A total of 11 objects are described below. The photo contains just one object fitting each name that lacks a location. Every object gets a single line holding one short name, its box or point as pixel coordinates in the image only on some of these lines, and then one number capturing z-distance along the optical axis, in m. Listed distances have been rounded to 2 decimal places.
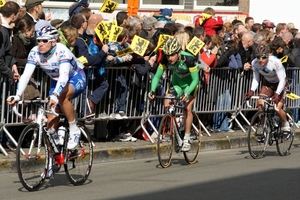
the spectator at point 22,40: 12.97
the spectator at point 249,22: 21.14
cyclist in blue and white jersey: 10.67
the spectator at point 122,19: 15.73
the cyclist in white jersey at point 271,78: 14.73
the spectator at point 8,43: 12.46
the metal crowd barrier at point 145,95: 13.23
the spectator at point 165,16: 17.94
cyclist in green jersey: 13.09
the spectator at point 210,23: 17.66
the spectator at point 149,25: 16.56
